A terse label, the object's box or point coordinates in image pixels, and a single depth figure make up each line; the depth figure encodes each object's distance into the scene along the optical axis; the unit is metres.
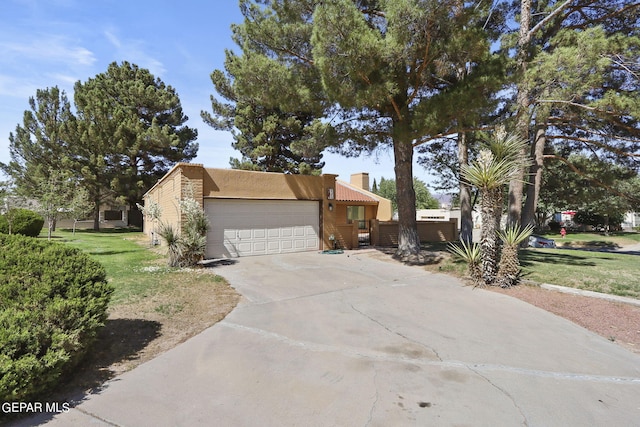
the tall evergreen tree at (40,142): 29.30
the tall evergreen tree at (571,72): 11.15
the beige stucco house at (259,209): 12.77
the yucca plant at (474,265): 8.92
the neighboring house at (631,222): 49.47
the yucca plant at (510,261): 8.57
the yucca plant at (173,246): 10.23
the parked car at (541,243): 23.78
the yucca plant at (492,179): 8.40
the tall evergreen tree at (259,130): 24.55
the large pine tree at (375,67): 9.84
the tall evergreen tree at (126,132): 27.58
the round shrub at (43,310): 2.97
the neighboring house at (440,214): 47.85
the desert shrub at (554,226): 42.53
